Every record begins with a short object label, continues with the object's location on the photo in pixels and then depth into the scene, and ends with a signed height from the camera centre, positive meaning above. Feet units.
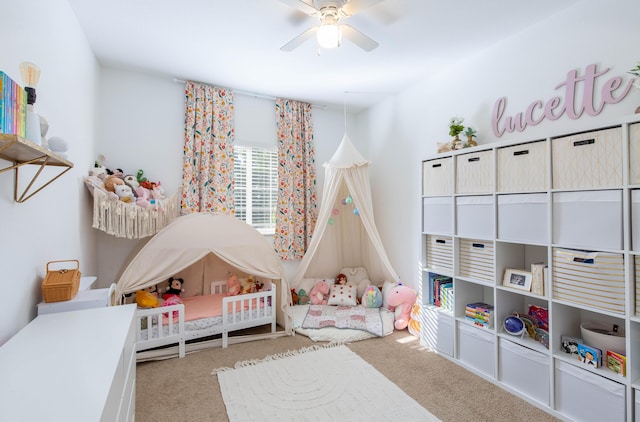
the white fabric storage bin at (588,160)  5.88 +1.18
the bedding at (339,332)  10.29 -4.09
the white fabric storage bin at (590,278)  5.82 -1.26
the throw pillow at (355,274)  14.15 -2.74
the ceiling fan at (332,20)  6.69 +4.55
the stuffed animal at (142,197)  10.08 +0.59
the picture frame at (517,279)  7.43 -1.58
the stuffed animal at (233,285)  11.46 -2.73
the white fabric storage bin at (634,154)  5.58 +1.17
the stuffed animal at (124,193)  9.58 +0.67
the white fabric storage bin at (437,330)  9.20 -3.61
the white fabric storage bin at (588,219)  5.83 -0.04
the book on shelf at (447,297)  9.48 -2.54
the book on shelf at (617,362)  5.81 -2.83
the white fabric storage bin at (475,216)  8.16 +0.01
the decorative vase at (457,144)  9.46 +2.28
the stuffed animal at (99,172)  9.55 +1.32
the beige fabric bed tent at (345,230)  12.88 -0.65
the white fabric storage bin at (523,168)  7.02 +1.19
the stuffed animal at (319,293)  13.15 -3.42
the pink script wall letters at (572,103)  6.73 +2.80
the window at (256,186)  13.39 +1.31
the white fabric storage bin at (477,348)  8.05 -3.65
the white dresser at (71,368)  2.80 -1.77
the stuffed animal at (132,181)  10.24 +1.11
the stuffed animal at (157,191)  10.69 +0.82
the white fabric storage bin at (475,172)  8.17 +1.23
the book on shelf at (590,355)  6.13 -2.83
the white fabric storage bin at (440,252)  9.43 -1.17
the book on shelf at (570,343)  6.64 -2.80
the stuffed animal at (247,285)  11.59 -2.73
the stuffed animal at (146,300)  9.16 -2.59
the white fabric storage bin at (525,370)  6.90 -3.68
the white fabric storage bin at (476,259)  8.21 -1.21
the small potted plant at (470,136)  9.30 +2.48
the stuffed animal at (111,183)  9.64 +0.99
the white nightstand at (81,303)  5.39 -1.63
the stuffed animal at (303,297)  13.19 -3.58
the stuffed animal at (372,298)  12.63 -3.46
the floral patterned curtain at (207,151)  11.82 +2.55
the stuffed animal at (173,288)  11.08 -2.68
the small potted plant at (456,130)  9.50 +2.71
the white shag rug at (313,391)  6.63 -4.30
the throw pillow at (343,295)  12.88 -3.42
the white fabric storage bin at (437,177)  9.26 +1.26
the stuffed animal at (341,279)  13.75 -2.90
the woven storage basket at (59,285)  5.46 -1.30
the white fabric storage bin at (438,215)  9.27 +0.03
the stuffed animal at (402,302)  11.35 -3.32
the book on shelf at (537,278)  7.11 -1.45
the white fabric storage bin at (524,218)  6.98 -0.03
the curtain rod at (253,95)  12.90 +5.23
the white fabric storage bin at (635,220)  5.57 -0.05
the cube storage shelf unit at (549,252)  5.73 -0.85
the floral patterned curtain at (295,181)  13.73 +1.59
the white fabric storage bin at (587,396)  5.76 -3.59
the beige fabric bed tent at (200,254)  8.98 -1.26
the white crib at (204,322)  8.76 -3.37
